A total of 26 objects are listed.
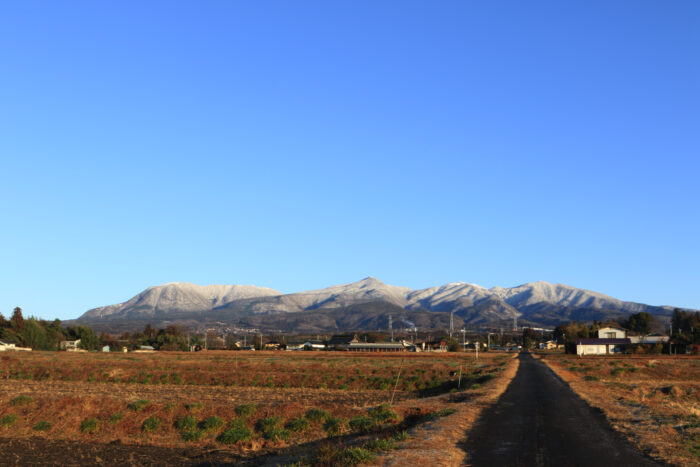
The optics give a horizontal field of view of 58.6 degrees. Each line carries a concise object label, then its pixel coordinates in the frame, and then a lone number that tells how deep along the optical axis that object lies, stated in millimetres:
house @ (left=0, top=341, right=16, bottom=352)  136075
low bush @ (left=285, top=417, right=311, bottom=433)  31256
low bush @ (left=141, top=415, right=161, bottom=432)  34562
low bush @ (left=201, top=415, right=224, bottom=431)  32938
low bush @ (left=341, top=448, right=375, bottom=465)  18312
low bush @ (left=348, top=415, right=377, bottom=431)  29480
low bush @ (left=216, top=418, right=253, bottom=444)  30688
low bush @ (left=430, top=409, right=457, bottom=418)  29875
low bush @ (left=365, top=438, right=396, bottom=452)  20500
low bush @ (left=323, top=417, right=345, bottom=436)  30016
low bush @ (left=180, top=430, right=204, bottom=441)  31923
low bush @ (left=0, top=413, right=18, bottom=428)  36962
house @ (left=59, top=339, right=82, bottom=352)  160375
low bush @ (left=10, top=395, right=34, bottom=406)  40250
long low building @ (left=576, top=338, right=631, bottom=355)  148000
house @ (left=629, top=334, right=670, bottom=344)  166962
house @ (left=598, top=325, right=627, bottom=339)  182625
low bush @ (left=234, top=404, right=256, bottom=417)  34444
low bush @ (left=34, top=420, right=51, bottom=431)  36125
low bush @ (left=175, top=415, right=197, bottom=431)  33438
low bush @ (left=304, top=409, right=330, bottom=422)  32406
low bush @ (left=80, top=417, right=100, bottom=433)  35094
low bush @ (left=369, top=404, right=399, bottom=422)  30844
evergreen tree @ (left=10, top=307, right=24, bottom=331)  163125
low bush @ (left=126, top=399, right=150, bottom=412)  36875
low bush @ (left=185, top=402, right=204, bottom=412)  35625
